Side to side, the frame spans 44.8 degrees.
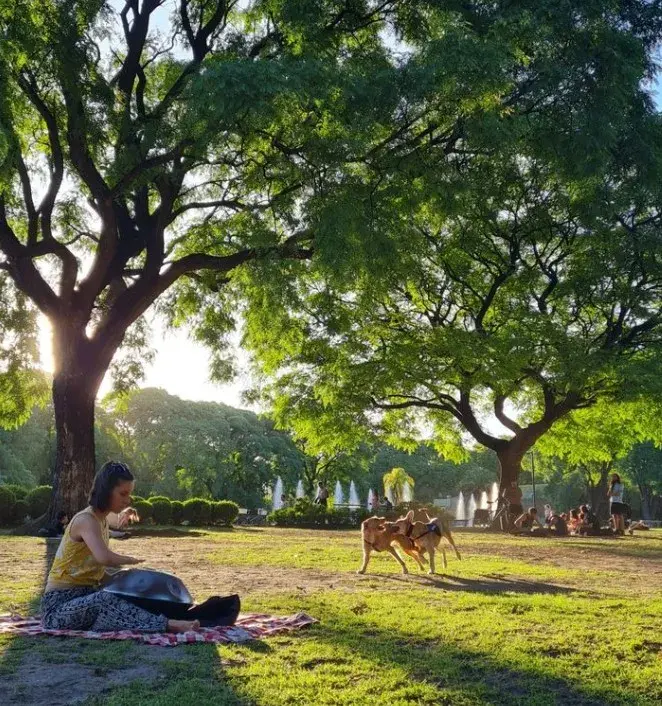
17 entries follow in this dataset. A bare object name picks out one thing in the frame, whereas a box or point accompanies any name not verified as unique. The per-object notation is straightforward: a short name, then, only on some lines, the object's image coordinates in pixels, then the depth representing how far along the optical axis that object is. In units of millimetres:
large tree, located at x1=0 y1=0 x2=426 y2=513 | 12180
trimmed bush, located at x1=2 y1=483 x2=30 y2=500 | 27377
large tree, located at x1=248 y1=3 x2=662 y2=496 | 25453
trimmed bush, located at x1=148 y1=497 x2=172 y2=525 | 28697
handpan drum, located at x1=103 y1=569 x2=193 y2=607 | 6559
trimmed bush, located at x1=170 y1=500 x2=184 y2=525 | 29172
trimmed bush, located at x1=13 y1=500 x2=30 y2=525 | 25766
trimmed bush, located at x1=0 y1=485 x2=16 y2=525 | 25281
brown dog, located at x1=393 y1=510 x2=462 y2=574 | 11539
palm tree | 47531
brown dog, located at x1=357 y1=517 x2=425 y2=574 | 11391
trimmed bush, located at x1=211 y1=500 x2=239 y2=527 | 30431
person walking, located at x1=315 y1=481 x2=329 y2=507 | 37966
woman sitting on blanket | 6395
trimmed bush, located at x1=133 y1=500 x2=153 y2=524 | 28016
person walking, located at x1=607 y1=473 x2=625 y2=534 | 29109
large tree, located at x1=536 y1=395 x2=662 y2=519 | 31094
